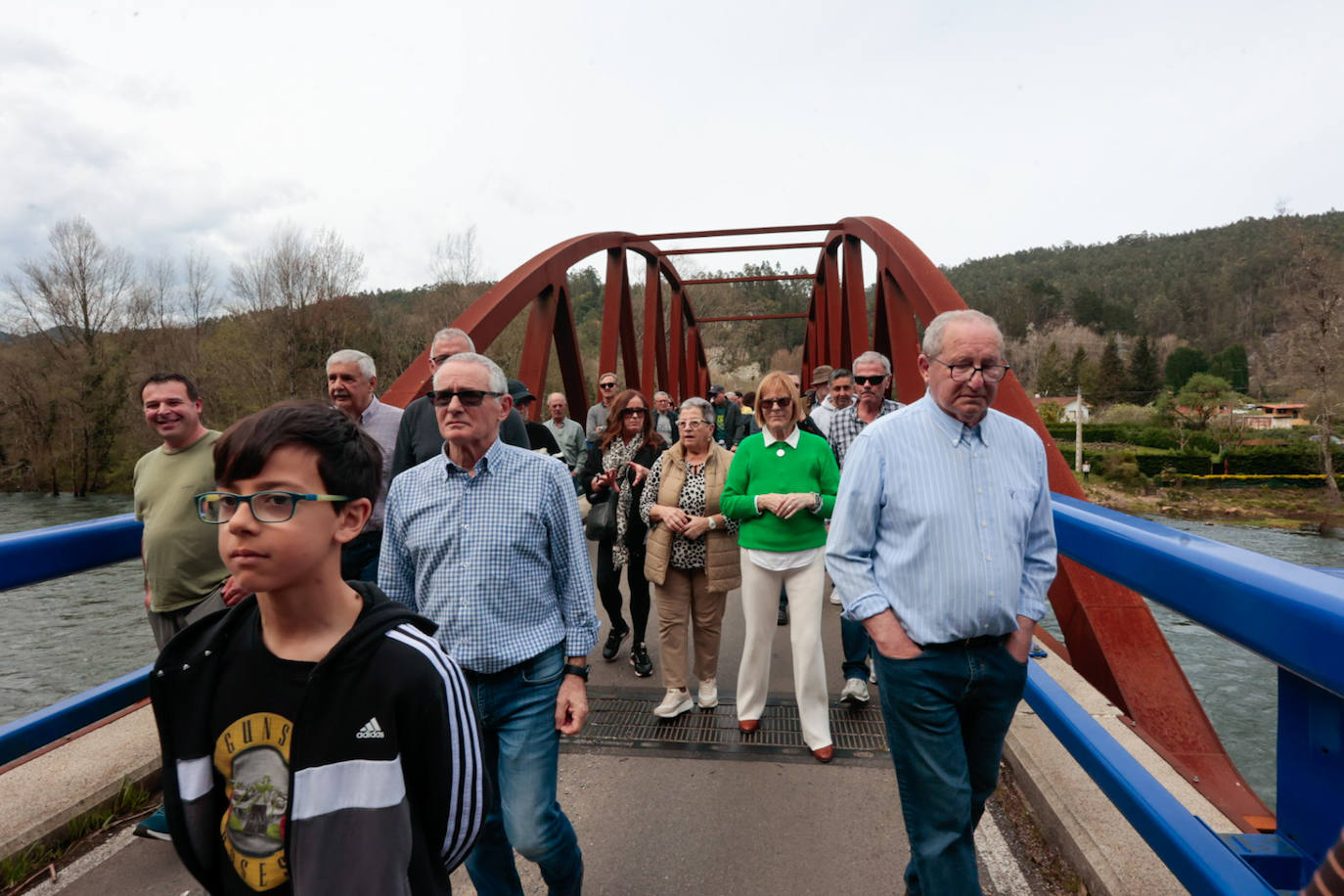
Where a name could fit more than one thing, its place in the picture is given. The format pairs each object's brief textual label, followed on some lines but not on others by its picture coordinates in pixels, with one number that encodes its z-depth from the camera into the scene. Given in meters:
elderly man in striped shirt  1.83
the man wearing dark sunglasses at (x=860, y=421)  3.73
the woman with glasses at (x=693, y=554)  3.67
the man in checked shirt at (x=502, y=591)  1.90
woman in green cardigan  3.39
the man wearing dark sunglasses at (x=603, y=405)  7.48
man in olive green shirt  2.68
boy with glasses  1.08
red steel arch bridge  2.50
